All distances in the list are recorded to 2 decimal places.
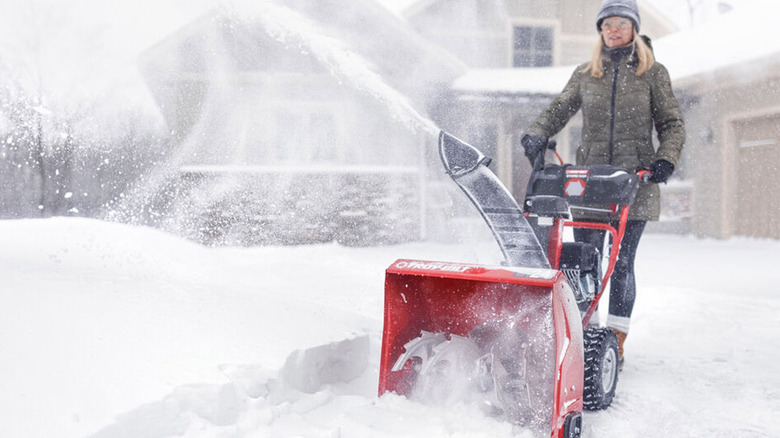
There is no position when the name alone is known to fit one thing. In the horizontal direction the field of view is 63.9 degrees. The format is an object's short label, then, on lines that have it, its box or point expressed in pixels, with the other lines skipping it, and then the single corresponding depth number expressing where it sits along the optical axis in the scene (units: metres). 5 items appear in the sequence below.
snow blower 2.21
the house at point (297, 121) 10.34
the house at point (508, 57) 11.50
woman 3.14
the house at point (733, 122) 10.17
